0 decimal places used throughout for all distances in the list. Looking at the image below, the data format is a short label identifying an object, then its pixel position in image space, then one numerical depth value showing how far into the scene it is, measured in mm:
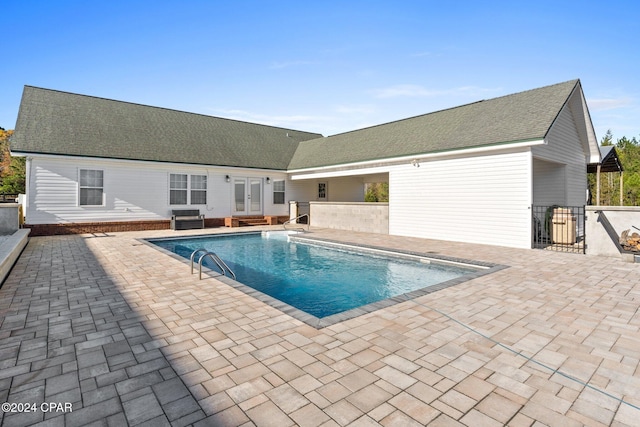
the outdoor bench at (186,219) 14672
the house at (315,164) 10258
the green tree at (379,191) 26633
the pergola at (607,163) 14133
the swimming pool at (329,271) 6047
